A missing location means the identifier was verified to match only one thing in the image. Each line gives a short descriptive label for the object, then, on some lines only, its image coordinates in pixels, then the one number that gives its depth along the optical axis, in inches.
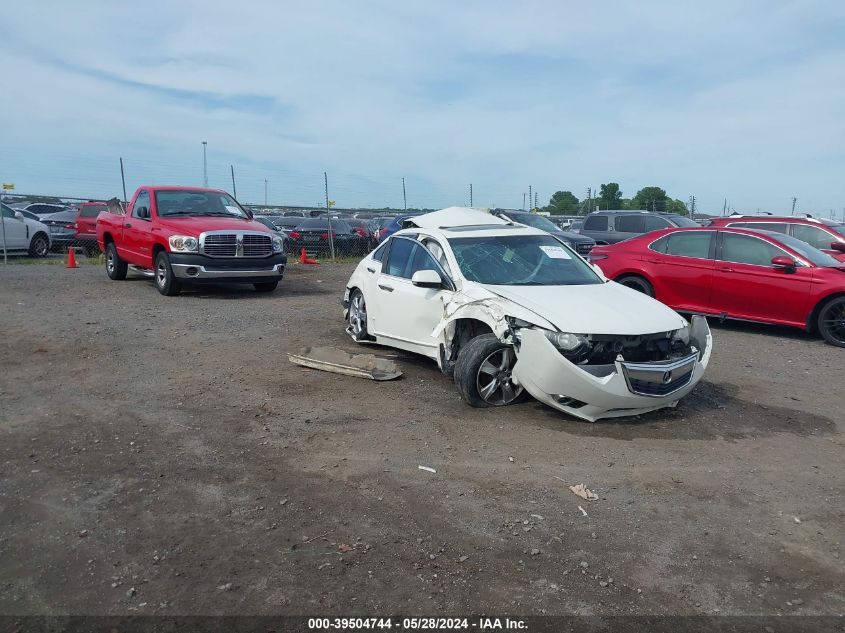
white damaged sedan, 239.6
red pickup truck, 506.0
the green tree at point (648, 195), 1797.6
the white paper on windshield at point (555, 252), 310.2
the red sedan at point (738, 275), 403.9
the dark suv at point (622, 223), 808.9
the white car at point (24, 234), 790.5
